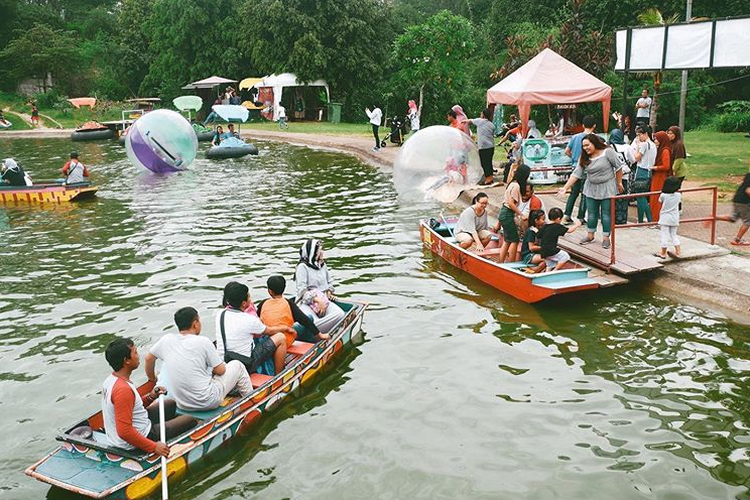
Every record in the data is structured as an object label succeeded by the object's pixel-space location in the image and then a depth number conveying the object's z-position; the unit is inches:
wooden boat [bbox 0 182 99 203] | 901.8
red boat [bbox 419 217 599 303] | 459.2
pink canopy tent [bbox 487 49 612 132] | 769.6
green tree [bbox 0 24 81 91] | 2474.2
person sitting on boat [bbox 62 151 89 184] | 921.5
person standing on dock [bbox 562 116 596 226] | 575.8
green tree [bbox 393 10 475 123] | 1556.3
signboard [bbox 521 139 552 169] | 771.4
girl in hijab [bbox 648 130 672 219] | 565.9
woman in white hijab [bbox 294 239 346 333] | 421.7
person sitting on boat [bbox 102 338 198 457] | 273.1
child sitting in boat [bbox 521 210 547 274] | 486.9
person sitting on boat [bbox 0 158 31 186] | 925.2
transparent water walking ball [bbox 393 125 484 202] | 658.2
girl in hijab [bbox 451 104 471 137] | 816.6
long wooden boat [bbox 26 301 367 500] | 267.7
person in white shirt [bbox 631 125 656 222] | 581.9
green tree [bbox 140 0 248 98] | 2066.9
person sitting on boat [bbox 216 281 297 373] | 347.9
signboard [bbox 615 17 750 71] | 650.8
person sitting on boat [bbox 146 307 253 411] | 305.9
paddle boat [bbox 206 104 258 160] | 1253.7
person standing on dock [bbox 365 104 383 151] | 1230.5
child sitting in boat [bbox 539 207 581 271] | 474.3
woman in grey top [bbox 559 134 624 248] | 506.6
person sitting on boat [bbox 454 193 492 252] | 549.6
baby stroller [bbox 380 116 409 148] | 1274.6
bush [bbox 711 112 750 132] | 1413.6
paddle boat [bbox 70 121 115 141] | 1733.5
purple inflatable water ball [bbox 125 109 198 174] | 943.0
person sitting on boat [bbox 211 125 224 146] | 1311.5
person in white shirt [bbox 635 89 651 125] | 809.5
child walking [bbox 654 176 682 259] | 483.8
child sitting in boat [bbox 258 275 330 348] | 378.0
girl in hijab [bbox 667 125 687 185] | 570.6
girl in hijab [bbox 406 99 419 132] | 1380.4
